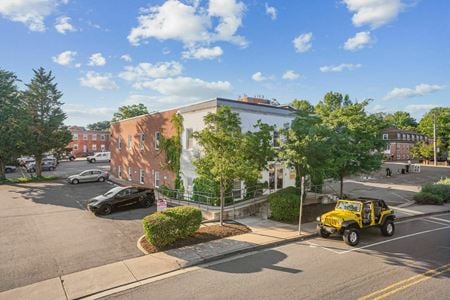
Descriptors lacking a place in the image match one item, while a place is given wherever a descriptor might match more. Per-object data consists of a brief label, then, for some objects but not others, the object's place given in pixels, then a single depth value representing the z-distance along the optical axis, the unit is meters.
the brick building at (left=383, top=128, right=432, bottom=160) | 72.98
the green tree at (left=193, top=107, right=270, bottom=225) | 14.58
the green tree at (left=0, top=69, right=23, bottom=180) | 31.56
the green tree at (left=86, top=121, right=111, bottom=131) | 118.69
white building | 20.44
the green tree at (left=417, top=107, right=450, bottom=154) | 71.31
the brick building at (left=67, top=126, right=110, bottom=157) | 73.62
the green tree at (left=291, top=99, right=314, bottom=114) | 60.59
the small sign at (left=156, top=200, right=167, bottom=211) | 12.88
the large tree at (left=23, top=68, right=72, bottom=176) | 34.28
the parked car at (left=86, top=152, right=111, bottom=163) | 55.33
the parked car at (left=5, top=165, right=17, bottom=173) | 45.83
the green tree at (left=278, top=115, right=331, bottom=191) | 14.54
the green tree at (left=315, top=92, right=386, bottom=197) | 18.74
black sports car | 18.43
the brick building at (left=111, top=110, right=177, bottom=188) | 25.47
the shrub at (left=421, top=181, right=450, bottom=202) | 24.58
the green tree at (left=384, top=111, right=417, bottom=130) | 105.75
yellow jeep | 12.73
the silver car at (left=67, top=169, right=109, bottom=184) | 31.64
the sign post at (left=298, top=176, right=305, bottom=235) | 14.18
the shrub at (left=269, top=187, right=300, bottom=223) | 16.69
